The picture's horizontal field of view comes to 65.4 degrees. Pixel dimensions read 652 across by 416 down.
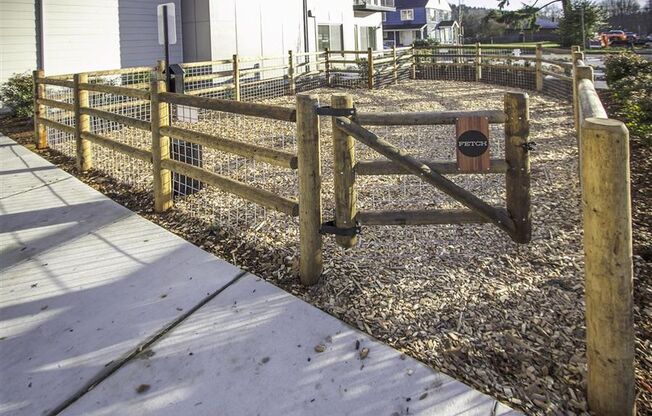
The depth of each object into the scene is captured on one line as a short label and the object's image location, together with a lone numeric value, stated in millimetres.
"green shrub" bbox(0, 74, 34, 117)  10781
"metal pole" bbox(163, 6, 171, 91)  6898
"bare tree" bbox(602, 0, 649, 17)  51156
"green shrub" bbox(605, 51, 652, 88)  11634
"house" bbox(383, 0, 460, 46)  46750
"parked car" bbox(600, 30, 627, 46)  39562
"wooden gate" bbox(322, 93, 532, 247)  3518
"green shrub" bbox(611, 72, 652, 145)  6562
